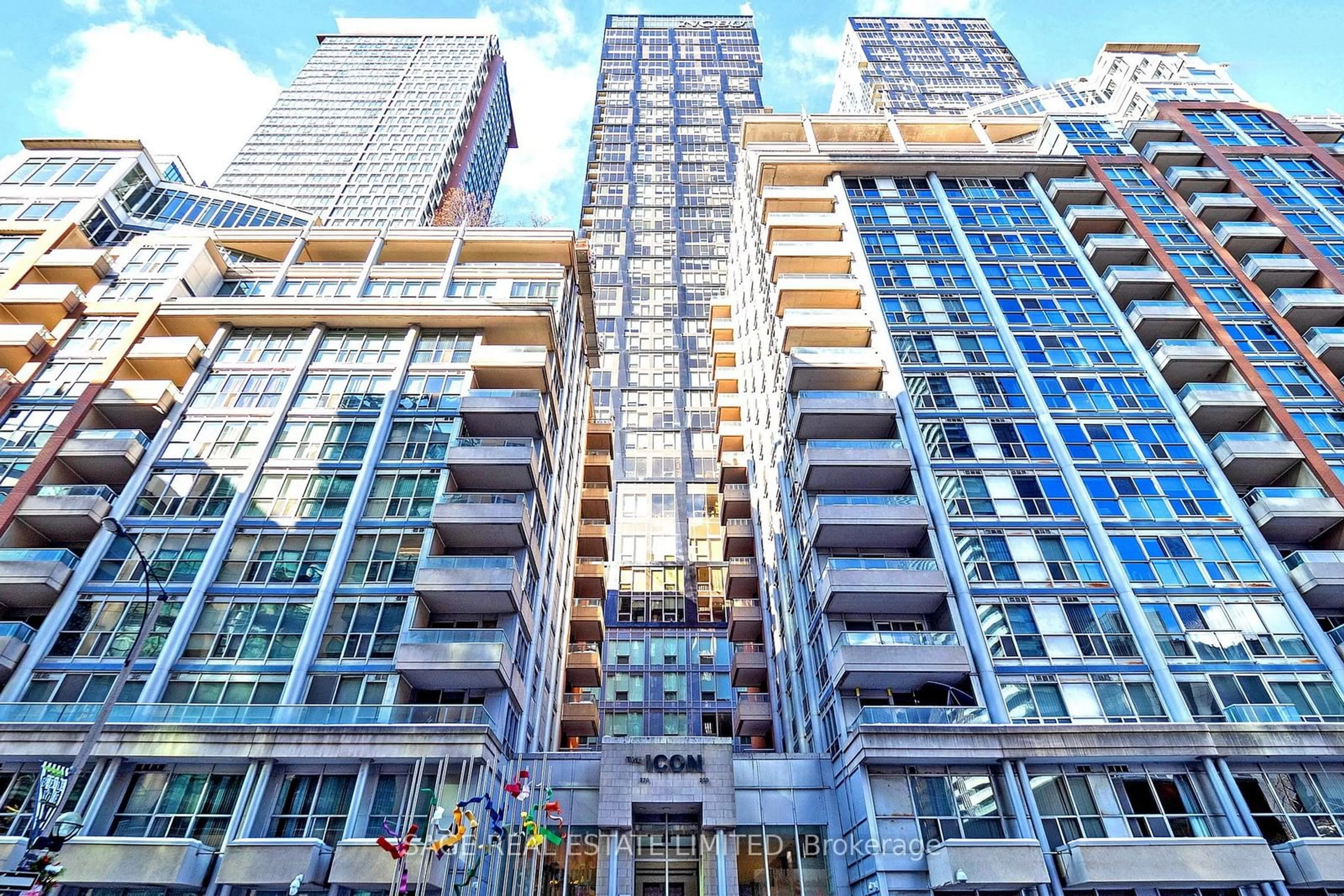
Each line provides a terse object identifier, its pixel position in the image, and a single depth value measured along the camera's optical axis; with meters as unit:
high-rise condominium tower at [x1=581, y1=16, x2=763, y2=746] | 56.00
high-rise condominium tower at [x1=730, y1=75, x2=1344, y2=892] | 25.48
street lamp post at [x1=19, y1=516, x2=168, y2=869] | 15.31
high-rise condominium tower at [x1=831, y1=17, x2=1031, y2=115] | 103.00
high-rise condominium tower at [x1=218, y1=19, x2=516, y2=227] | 103.12
